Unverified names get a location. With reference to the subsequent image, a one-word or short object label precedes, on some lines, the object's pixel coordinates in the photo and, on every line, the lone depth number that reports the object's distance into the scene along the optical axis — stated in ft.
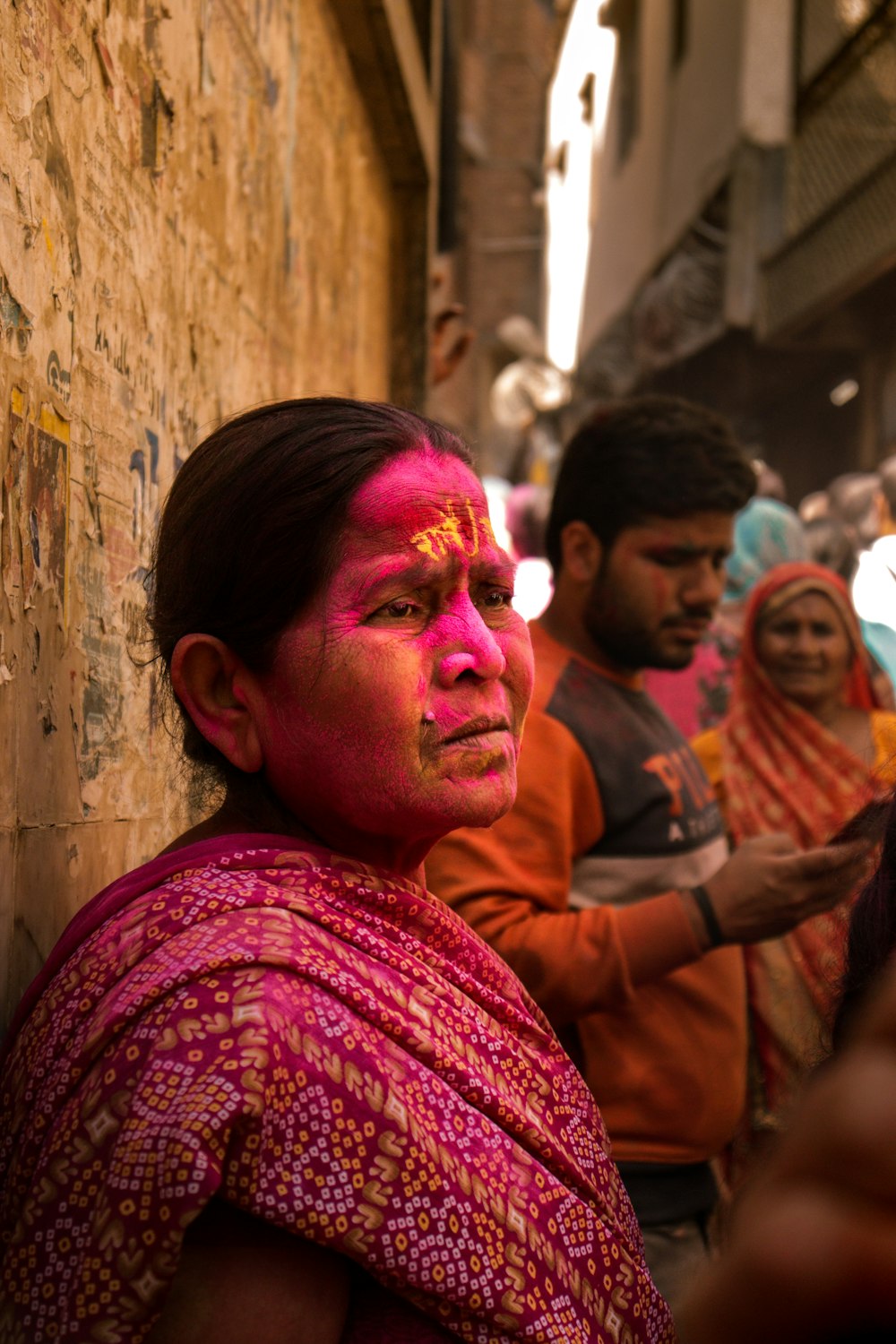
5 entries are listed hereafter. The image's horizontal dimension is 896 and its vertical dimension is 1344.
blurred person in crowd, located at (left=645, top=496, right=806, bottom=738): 16.31
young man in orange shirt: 7.10
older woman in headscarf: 9.76
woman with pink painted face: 3.29
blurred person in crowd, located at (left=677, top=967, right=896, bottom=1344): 2.15
